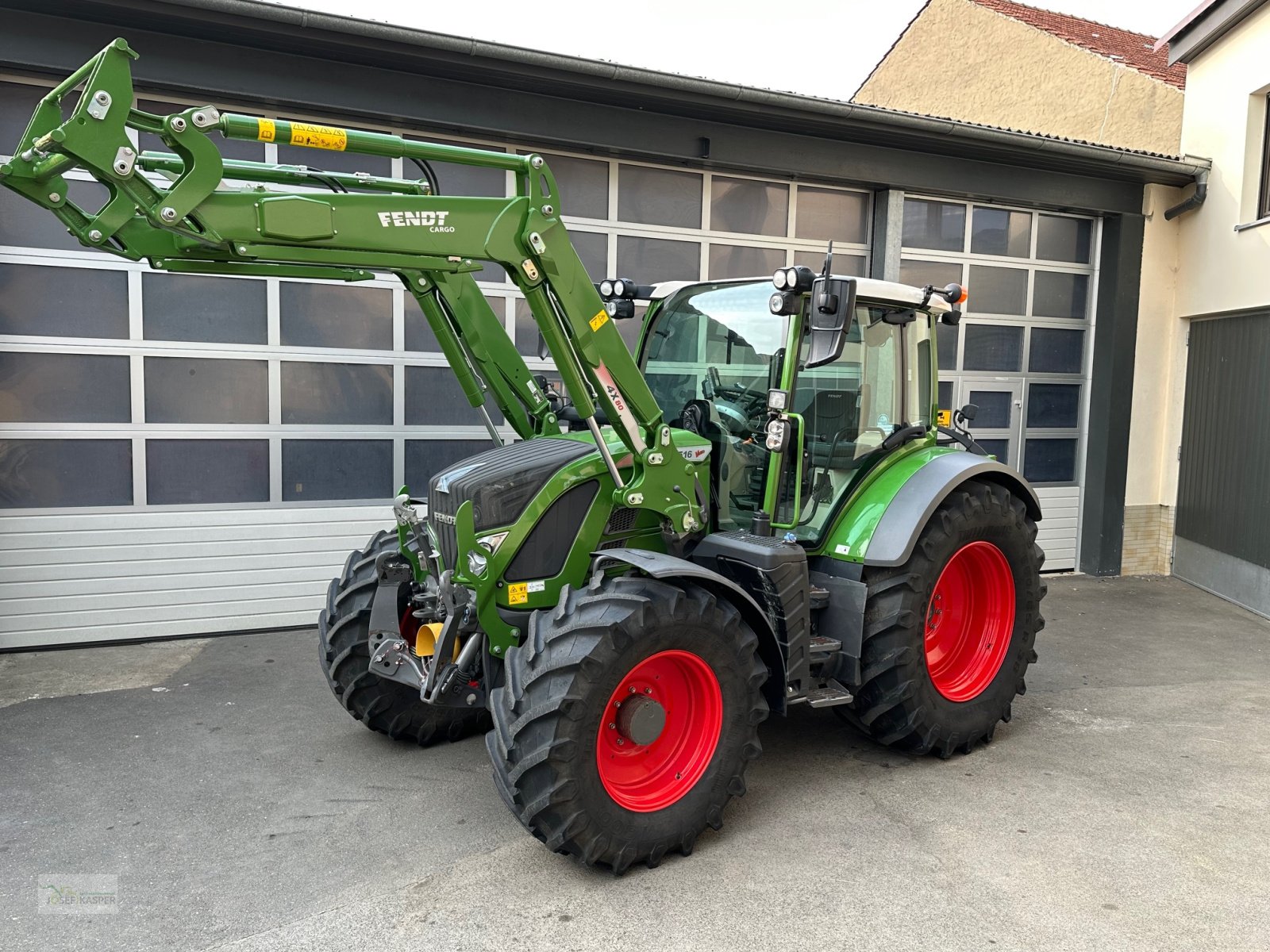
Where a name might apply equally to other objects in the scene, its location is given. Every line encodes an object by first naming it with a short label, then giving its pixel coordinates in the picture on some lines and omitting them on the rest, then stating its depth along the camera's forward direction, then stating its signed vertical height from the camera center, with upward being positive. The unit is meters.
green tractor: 2.99 -0.46
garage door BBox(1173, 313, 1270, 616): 7.34 -0.38
